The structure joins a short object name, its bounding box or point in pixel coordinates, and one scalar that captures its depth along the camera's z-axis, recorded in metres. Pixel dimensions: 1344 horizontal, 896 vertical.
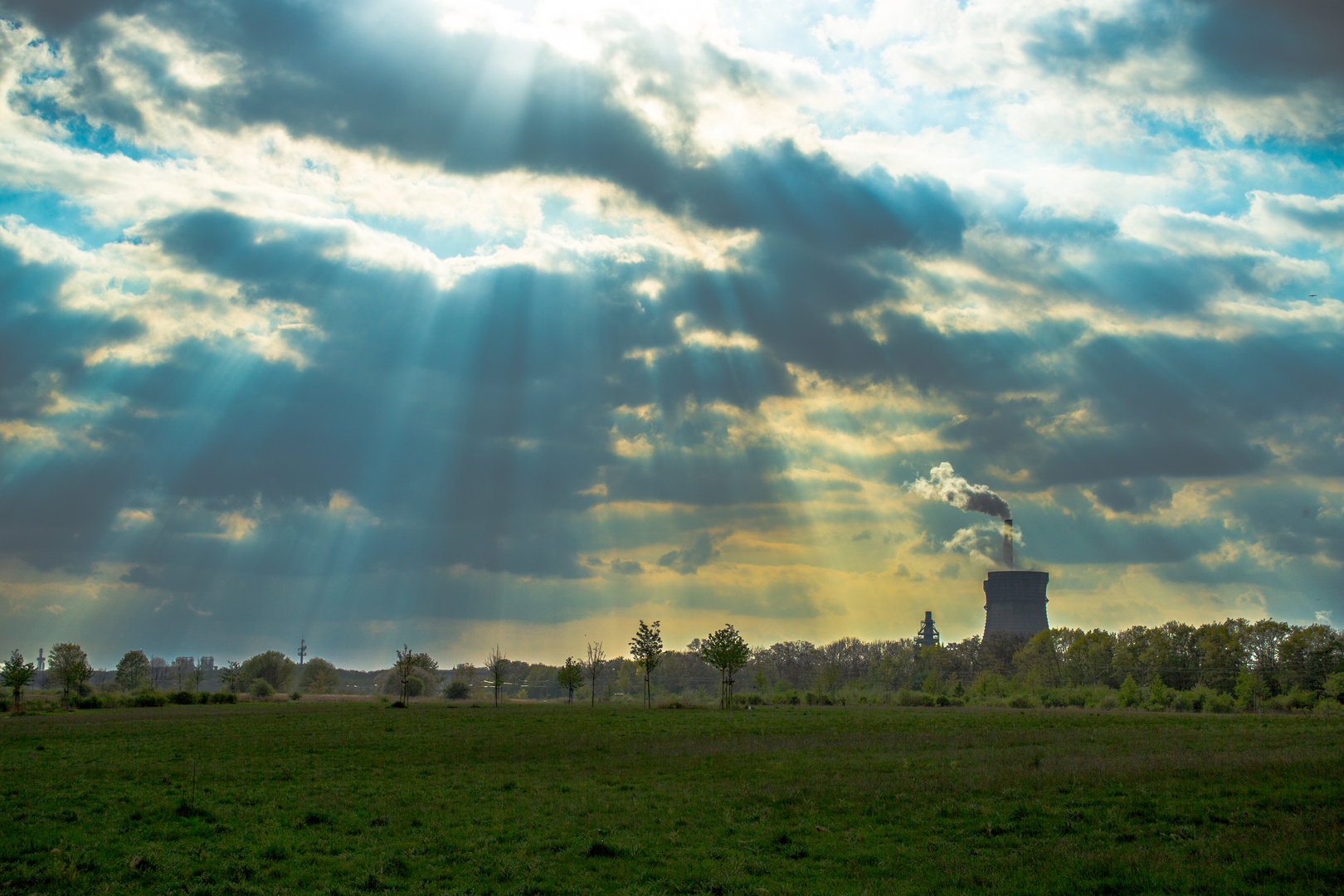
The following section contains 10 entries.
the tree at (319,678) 178.00
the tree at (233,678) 134.62
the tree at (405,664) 97.88
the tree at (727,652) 88.56
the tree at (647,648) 94.25
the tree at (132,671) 158.12
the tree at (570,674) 104.62
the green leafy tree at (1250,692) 86.56
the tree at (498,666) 102.44
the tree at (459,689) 127.31
